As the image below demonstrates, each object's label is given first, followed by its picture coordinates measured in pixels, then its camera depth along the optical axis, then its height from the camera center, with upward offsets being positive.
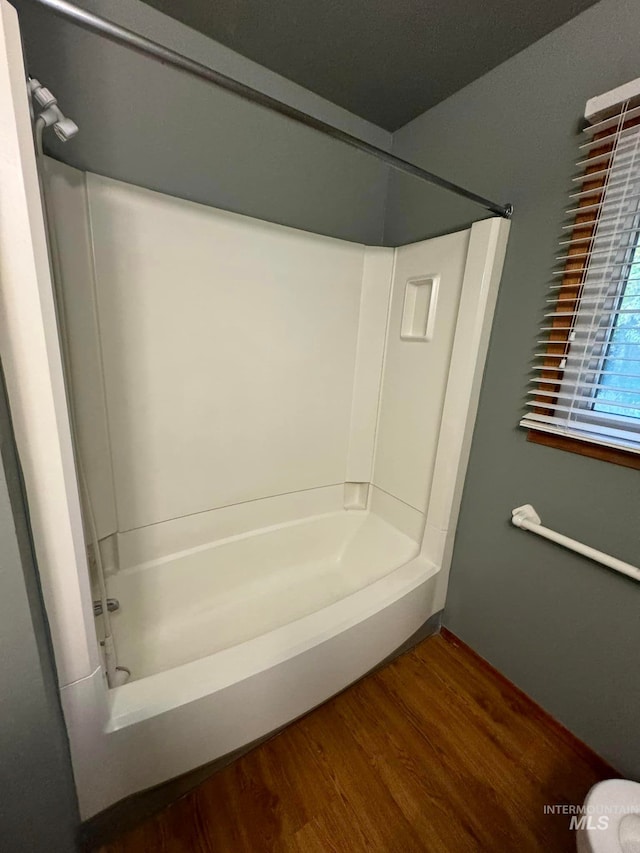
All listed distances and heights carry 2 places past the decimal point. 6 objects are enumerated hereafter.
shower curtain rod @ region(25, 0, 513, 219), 0.60 +0.53
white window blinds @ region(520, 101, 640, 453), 1.03 +0.18
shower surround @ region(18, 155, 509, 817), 1.00 -0.51
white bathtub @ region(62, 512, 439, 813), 0.90 -1.07
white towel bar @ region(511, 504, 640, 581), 1.07 -0.62
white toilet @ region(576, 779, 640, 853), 0.70 -0.97
